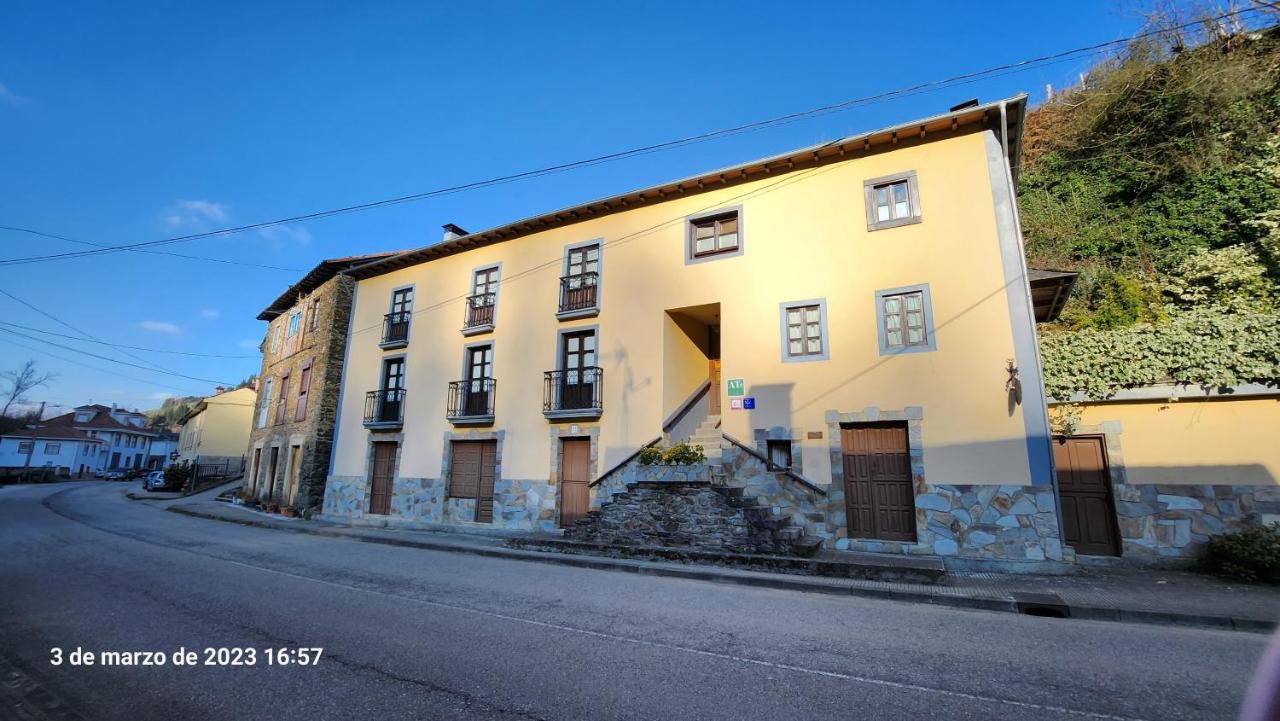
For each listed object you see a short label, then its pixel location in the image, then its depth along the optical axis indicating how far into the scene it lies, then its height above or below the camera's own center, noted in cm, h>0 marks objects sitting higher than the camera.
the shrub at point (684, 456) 1139 +33
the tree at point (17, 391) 4922 +641
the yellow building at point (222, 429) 4072 +282
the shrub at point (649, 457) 1186 +32
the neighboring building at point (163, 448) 6806 +235
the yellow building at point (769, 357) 1048 +266
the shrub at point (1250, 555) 847 -116
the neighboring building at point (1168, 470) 934 +13
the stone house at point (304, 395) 1991 +282
